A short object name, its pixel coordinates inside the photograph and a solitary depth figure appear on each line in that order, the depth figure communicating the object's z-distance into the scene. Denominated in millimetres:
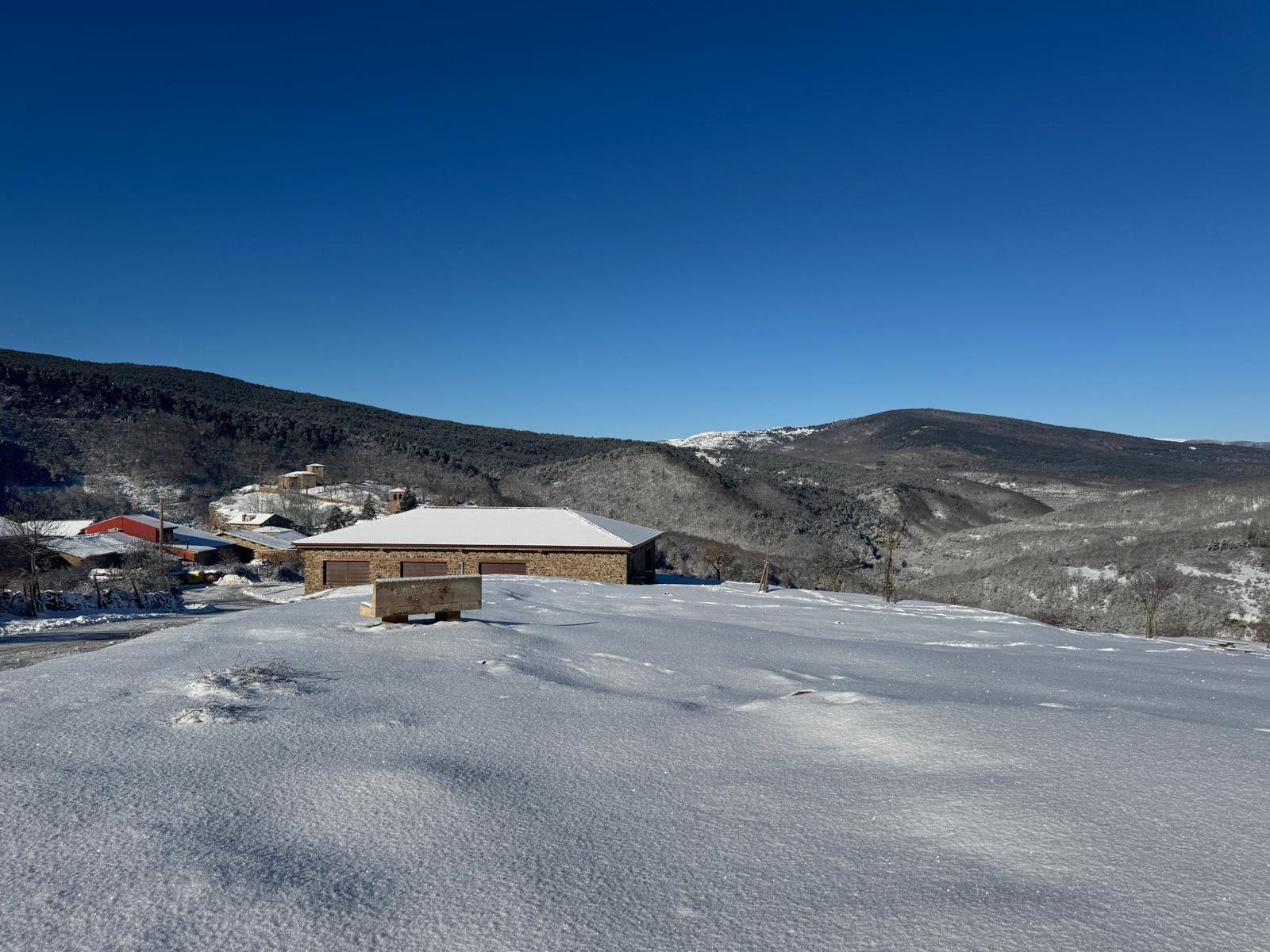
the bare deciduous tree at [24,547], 32969
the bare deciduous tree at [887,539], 26375
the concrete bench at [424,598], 8305
